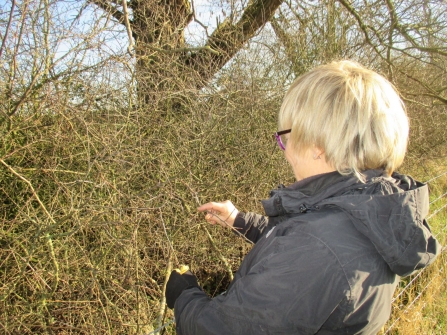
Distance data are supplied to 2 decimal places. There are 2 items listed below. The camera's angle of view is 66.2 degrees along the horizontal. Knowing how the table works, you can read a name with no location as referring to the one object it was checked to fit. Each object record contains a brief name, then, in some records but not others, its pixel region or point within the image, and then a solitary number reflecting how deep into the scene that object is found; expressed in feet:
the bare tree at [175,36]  9.62
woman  2.58
